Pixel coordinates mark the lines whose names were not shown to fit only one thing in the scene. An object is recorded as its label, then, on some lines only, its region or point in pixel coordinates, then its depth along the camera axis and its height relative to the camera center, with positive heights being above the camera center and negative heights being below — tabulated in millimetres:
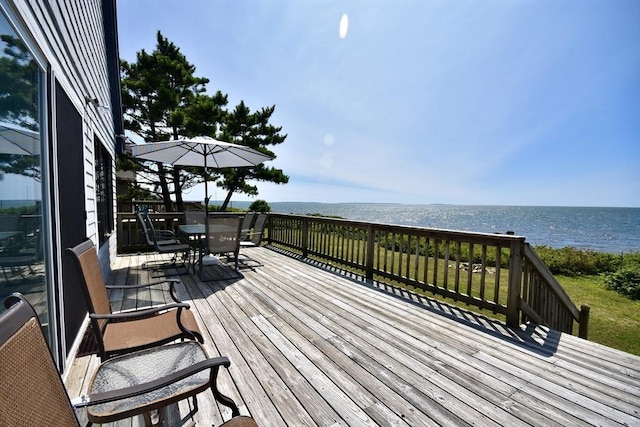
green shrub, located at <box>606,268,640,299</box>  6976 -1947
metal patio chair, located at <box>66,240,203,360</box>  1584 -847
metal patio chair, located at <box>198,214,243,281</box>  4469 -597
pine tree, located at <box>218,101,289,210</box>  12289 +2873
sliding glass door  1310 +120
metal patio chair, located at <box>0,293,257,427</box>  655 -609
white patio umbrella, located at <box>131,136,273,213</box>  4966 +959
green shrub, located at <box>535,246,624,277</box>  9438 -1860
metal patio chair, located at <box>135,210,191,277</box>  4691 -817
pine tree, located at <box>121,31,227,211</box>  10688 +3920
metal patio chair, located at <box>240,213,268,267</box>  5661 -663
